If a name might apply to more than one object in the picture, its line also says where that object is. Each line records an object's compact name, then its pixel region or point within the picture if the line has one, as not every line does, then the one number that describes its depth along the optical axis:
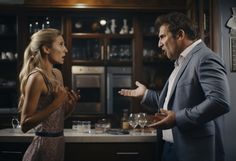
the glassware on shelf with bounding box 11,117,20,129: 2.76
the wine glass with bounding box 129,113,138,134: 2.56
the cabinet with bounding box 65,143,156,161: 2.42
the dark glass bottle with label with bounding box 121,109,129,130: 2.95
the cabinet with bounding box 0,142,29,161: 2.40
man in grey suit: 1.67
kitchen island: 2.39
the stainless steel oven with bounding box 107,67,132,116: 4.59
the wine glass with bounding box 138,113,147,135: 2.56
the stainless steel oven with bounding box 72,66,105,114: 4.56
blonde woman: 1.83
